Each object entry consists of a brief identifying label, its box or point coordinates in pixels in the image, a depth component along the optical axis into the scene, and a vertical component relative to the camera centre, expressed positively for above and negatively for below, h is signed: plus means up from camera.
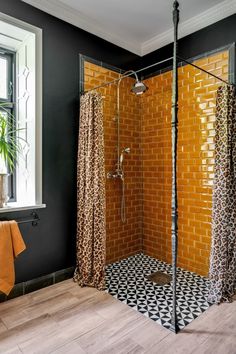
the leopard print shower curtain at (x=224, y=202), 2.15 -0.26
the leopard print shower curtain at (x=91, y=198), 2.46 -0.26
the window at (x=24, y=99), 2.38 +0.74
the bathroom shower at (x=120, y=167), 3.06 +0.07
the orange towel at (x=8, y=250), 2.06 -0.67
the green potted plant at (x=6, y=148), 2.22 +0.23
